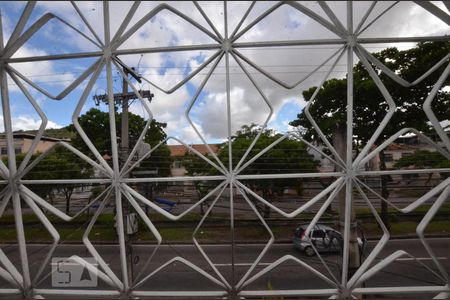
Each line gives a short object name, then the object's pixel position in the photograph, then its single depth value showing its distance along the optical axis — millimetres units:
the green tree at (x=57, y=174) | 12297
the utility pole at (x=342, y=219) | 4273
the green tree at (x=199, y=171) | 11222
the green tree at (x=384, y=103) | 10109
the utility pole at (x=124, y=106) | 6676
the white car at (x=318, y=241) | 8922
